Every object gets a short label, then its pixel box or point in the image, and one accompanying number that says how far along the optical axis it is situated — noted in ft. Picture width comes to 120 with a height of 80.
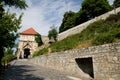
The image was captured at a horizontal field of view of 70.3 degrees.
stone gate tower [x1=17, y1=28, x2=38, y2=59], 93.72
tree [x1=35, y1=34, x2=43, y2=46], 89.68
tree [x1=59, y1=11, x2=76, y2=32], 76.34
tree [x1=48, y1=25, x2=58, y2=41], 75.09
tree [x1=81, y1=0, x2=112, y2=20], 65.50
